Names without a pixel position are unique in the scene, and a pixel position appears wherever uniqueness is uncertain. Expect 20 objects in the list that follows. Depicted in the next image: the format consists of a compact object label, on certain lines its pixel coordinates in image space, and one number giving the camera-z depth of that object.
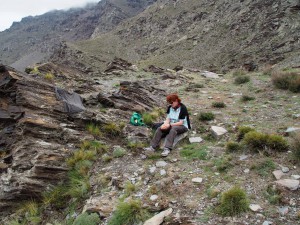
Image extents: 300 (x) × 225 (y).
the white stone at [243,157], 7.71
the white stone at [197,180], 7.02
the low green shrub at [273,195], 5.87
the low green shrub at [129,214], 6.16
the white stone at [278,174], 6.63
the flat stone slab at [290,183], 6.11
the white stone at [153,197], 6.70
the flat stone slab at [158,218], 5.87
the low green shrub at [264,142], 7.71
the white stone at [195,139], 9.44
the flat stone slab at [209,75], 27.52
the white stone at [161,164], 8.16
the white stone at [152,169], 7.88
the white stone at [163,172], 7.68
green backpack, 11.12
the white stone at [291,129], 8.76
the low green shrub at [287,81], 14.26
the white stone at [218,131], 9.51
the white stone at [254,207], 5.76
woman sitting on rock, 9.02
